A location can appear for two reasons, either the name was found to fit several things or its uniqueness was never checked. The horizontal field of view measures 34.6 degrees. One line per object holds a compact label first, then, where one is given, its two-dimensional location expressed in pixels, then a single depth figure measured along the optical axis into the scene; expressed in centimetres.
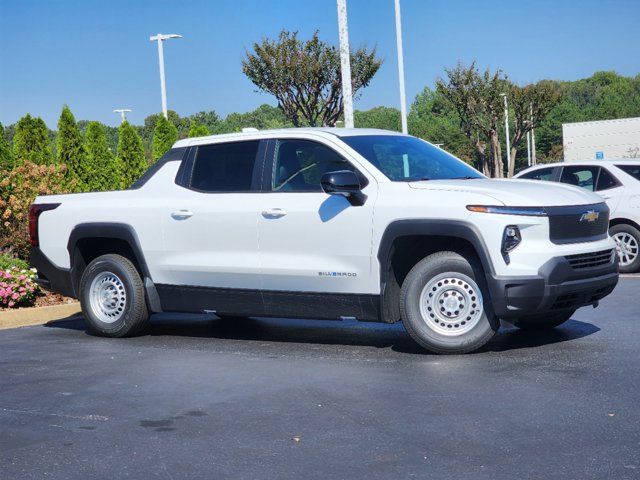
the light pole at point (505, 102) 5751
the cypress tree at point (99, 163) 3077
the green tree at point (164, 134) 3406
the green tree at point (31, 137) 2998
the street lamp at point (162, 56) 3947
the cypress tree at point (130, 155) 3219
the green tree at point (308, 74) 4353
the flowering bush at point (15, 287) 1208
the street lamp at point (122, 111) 5668
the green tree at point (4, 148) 2520
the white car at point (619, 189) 1478
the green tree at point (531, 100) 6197
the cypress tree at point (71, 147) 2989
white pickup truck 805
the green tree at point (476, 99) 5512
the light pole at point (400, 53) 3338
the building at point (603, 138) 5306
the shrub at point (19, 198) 1545
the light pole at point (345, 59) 2125
